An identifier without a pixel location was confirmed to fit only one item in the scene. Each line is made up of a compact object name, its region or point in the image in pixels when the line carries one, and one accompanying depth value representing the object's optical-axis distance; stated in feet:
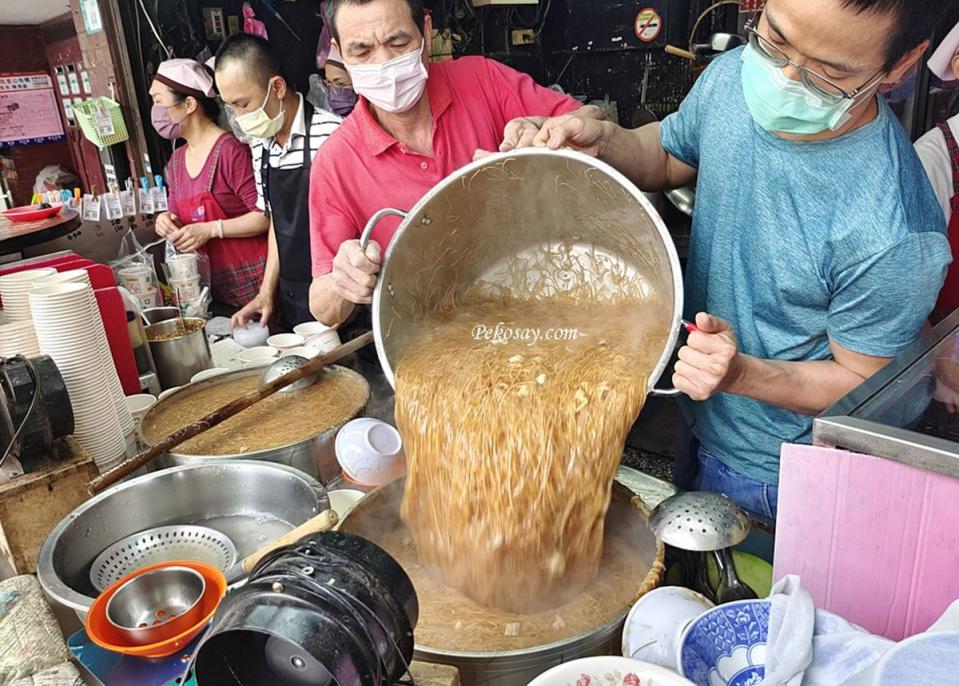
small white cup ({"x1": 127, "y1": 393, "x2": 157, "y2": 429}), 7.48
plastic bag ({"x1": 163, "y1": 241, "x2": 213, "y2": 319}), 10.87
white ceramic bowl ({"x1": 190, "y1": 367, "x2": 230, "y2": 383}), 8.25
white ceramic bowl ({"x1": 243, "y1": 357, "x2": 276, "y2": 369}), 8.71
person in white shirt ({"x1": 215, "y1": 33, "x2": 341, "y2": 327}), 10.33
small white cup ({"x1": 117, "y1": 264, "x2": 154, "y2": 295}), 10.48
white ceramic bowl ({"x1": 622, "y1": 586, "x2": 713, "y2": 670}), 3.68
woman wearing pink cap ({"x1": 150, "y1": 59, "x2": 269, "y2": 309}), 12.34
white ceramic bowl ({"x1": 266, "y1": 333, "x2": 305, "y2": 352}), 9.29
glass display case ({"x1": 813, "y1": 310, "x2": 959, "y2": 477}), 3.22
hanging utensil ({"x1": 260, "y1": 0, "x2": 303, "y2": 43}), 16.23
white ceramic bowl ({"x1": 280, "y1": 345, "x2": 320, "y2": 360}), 8.63
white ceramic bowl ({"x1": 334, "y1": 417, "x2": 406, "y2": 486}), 5.85
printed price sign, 17.67
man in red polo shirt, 6.50
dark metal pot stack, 2.71
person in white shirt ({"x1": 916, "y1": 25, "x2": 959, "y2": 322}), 7.77
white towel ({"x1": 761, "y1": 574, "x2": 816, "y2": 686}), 2.98
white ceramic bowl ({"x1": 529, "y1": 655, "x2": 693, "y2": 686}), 3.21
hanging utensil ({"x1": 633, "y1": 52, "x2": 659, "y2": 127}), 18.71
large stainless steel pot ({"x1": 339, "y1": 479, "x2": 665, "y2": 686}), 3.65
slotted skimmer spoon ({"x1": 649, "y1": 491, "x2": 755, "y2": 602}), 4.09
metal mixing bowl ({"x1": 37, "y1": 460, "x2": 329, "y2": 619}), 5.41
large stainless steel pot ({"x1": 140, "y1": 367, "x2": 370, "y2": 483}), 6.30
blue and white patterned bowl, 3.53
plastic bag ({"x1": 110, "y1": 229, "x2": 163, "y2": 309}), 10.49
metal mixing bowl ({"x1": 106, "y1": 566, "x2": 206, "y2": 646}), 4.49
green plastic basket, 15.20
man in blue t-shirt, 4.23
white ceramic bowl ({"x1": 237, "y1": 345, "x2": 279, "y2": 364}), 9.17
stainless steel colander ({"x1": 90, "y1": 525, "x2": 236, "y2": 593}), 5.60
